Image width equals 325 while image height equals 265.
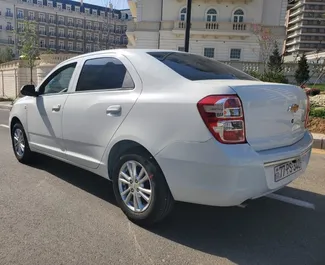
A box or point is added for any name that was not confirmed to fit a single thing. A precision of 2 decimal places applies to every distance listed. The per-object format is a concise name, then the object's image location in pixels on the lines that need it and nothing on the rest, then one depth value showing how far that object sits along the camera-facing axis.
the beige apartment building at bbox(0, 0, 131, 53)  76.38
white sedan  2.52
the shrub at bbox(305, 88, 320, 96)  11.98
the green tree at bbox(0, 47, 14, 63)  58.45
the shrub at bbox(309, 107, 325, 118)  8.46
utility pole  10.42
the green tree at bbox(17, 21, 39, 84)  25.48
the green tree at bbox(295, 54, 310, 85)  19.24
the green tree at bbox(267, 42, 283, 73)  16.63
